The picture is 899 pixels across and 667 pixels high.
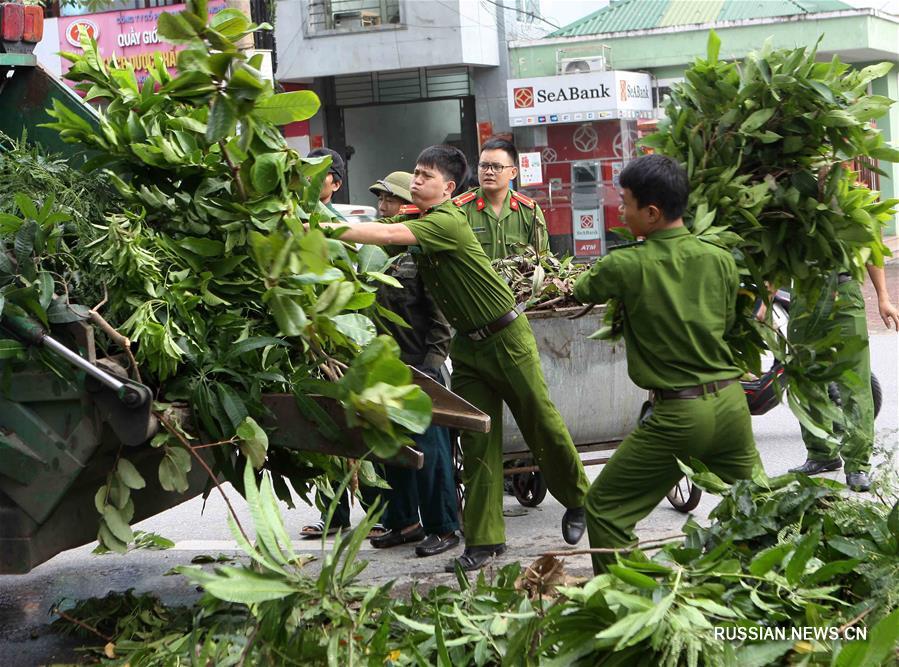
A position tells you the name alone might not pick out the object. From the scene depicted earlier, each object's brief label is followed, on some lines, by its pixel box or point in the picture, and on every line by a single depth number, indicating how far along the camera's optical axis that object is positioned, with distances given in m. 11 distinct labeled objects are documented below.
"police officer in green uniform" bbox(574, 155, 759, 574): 4.11
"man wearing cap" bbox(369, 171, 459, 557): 5.85
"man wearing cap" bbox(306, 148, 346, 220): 5.82
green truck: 3.56
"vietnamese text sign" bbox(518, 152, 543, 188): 20.69
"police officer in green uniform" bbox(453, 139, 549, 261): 6.41
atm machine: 21.34
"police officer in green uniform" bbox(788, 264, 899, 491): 4.62
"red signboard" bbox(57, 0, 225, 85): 20.06
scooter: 7.17
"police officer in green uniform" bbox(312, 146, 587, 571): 5.26
